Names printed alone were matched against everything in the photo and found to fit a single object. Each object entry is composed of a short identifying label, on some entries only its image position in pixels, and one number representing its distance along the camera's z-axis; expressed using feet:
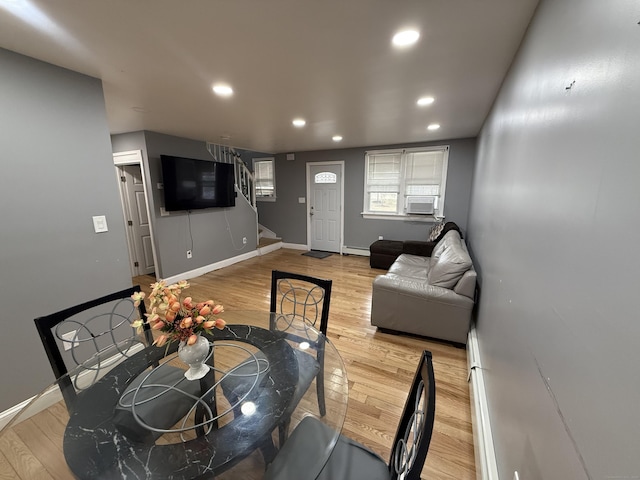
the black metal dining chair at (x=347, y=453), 2.98
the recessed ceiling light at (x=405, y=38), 4.81
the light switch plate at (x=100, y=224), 6.78
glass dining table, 2.88
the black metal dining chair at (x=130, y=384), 3.44
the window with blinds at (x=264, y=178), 21.62
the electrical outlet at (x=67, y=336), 6.44
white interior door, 14.22
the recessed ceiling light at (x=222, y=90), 7.08
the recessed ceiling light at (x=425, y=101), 8.19
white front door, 18.88
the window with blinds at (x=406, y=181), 16.02
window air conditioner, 16.19
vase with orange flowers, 3.53
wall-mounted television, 12.84
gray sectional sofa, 7.92
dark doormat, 18.89
